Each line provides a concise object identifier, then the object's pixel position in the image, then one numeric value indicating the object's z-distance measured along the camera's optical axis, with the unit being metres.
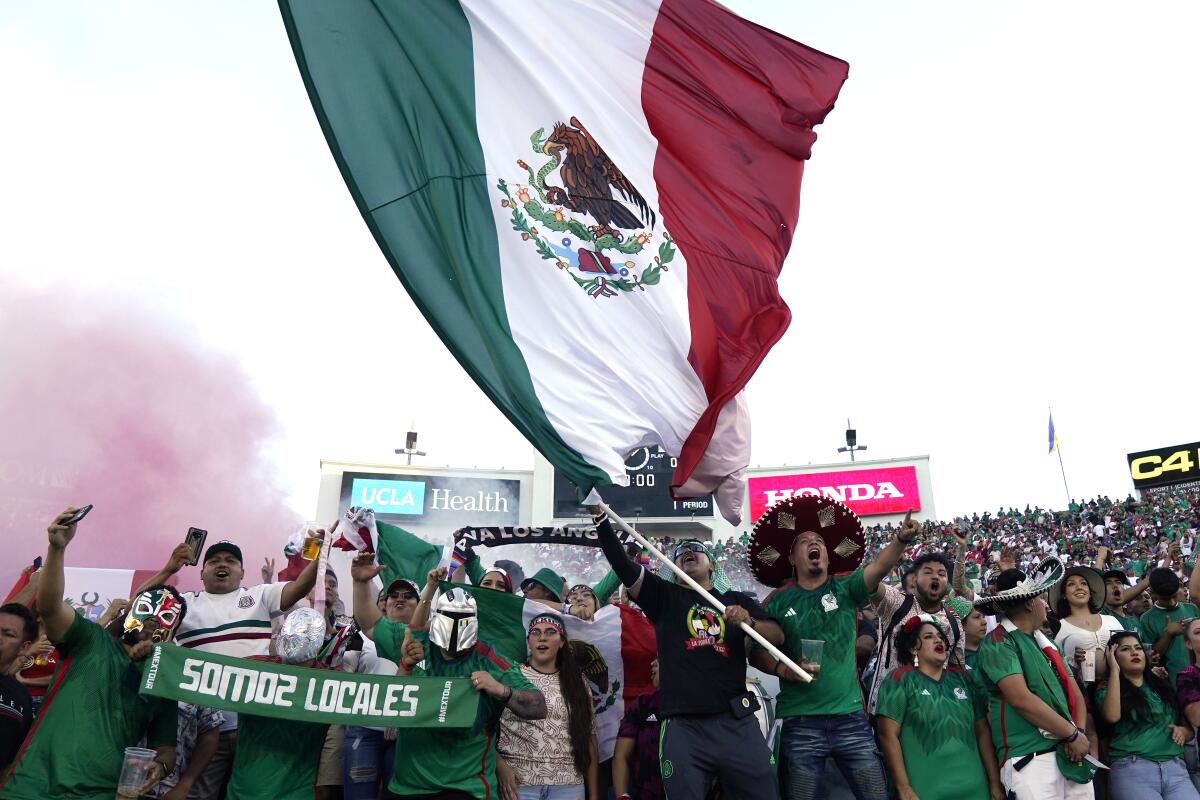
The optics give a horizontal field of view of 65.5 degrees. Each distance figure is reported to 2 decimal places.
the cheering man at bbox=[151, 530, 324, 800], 5.86
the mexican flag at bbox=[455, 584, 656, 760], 6.82
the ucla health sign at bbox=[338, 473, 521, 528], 48.66
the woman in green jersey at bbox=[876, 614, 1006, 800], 5.76
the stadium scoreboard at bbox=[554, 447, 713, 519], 43.72
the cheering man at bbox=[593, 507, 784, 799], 5.43
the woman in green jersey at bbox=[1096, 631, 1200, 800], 6.24
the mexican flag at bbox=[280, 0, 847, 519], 6.13
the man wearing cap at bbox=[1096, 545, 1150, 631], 7.73
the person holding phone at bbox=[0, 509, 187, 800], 4.64
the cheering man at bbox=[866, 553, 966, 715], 6.60
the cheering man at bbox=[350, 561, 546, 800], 5.19
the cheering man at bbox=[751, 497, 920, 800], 5.54
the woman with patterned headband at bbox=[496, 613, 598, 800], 5.87
